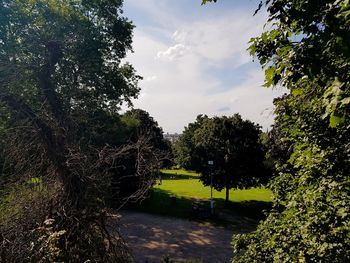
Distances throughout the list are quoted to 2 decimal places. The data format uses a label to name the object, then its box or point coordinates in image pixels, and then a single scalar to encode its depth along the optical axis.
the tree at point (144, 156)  7.20
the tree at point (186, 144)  26.97
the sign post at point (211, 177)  20.83
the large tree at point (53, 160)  6.55
